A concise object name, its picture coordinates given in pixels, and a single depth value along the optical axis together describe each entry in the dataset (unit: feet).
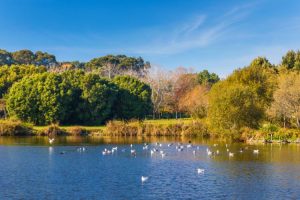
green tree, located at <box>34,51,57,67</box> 622.13
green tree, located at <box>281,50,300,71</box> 346.54
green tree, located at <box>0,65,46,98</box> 351.25
